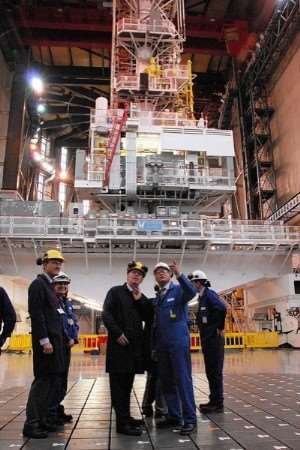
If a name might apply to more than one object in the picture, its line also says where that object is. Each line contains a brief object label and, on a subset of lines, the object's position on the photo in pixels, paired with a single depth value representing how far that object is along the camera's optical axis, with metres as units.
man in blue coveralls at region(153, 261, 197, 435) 5.12
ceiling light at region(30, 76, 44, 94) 41.31
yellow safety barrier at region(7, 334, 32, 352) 23.97
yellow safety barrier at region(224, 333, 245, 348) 24.65
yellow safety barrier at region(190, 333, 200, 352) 24.02
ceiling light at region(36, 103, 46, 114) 46.03
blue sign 23.47
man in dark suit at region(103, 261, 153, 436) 5.01
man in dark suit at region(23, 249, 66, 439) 4.81
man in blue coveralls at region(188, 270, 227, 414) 6.52
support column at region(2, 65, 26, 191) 35.72
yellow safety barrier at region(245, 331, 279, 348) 25.03
